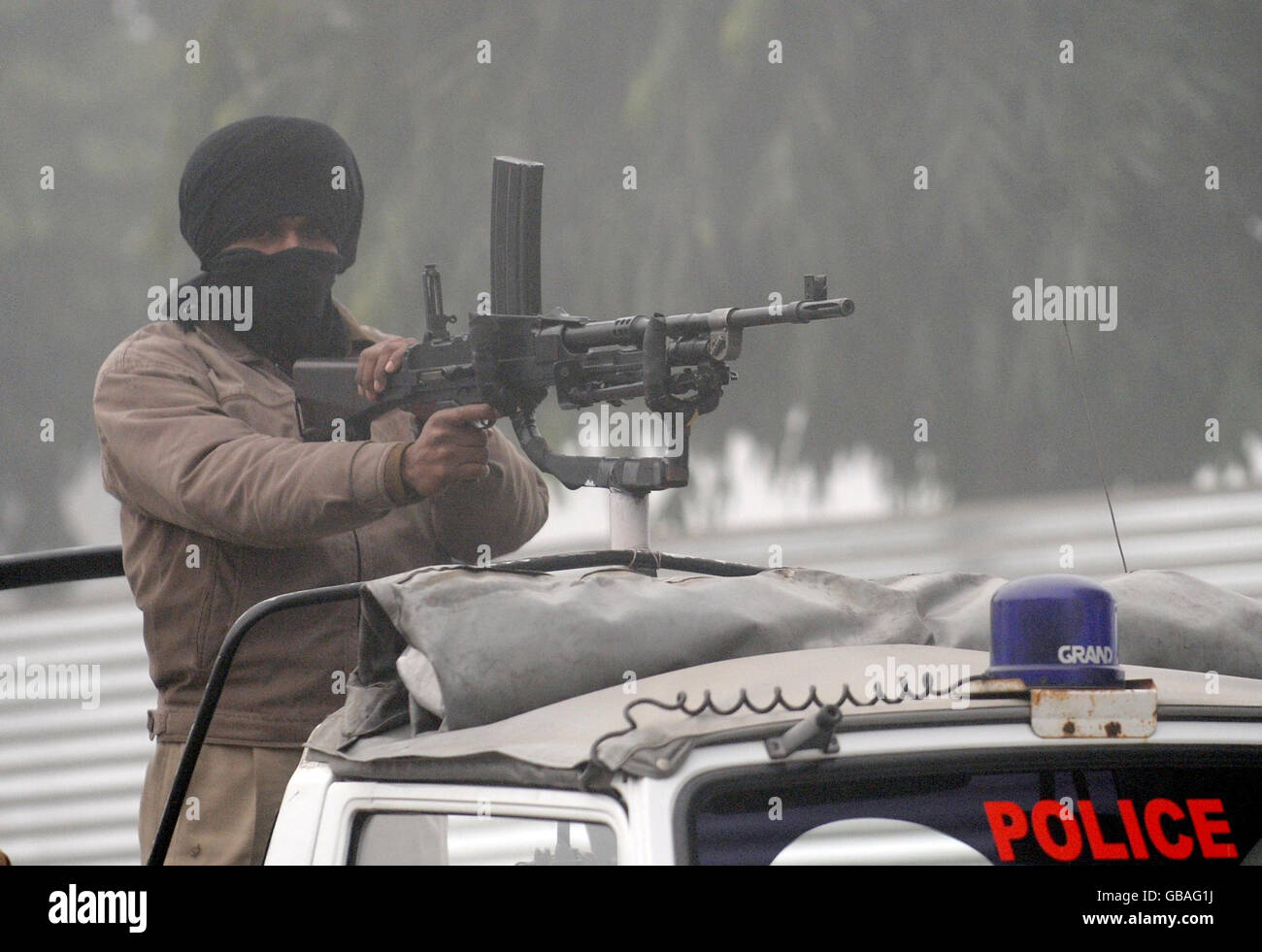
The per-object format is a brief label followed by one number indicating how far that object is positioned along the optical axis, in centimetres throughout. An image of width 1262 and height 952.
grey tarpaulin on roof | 489
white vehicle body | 423
